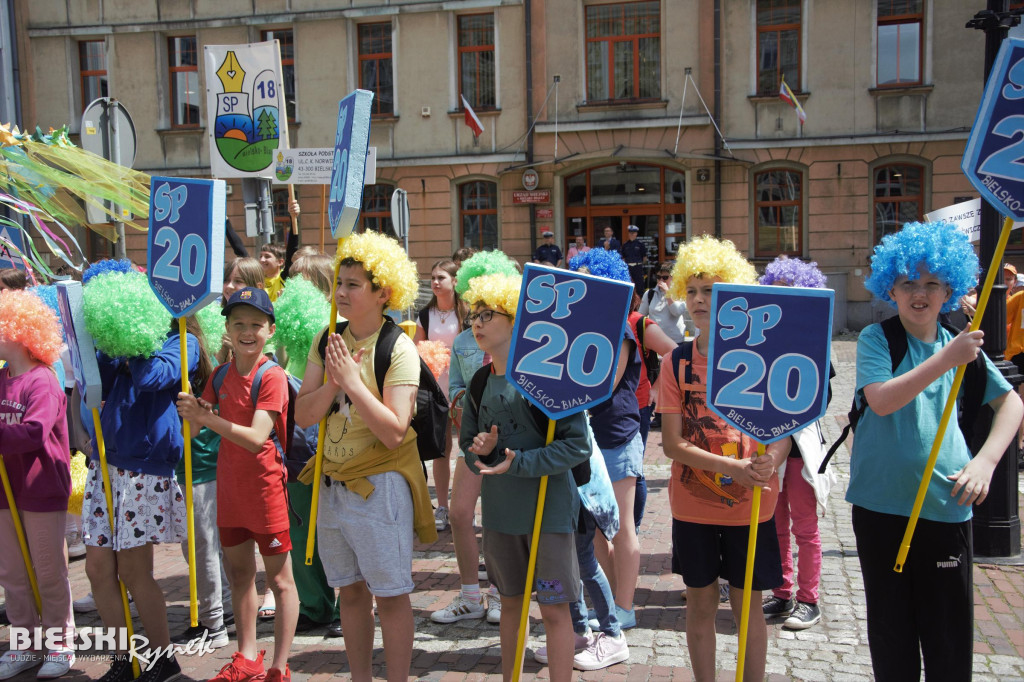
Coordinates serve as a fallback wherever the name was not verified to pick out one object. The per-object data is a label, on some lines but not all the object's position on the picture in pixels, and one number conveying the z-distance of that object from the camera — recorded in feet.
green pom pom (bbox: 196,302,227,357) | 14.48
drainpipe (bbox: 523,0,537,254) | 62.64
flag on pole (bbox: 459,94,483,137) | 62.34
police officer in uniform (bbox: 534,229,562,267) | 54.75
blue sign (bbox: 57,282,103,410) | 12.57
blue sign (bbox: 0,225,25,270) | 18.12
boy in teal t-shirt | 10.03
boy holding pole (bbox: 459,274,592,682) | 11.27
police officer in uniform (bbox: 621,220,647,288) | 57.45
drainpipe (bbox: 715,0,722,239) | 60.39
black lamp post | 17.52
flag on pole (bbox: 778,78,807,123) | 57.77
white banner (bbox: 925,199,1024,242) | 20.40
